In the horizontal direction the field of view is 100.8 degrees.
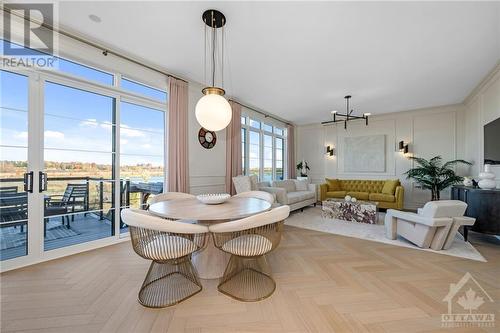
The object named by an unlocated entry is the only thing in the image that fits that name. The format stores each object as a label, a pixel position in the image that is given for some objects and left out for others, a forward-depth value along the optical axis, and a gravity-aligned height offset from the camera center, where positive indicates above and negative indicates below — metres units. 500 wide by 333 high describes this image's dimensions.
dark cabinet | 3.04 -0.64
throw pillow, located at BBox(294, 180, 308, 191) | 6.18 -0.54
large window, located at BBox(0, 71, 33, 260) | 2.32 +0.02
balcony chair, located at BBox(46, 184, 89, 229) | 2.67 -0.45
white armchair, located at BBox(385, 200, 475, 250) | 2.75 -0.78
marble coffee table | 4.38 -0.96
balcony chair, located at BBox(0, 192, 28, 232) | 2.32 -0.48
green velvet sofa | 5.19 -0.67
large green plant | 5.04 -0.20
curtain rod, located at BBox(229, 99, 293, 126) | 5.23 +1.62
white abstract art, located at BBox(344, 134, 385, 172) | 6.35 +0.44
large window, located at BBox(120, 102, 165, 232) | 3.34 +0.25
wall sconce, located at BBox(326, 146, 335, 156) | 7.17 +0.60
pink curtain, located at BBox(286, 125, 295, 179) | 7.37 +0.59
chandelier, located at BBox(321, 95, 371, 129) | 4.75 +1.59
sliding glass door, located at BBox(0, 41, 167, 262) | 2.39 +0.21
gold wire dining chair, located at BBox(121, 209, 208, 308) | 1.67 -0.69
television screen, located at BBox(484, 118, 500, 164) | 3.33 +0.42
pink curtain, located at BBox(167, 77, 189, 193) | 3.65 +0.54
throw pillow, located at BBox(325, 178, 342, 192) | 6.30 -0.55
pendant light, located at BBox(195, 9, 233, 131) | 2.19 +0.65
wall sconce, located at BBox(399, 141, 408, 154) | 5.97 +0.58
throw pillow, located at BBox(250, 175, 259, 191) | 4.67 -0.36
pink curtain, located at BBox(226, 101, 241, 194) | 4.81 +0.46
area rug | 2.90 -1.18
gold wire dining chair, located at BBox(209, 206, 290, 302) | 1.76 -0.70
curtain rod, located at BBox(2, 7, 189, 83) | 2.35 +1.69
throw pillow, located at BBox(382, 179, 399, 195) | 5.43 -0.52
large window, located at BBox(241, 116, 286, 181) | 5.75 +0.58
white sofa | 4.73 -0.68
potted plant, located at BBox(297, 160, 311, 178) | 7.44 +0.01
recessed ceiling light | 2.36 +1.73
